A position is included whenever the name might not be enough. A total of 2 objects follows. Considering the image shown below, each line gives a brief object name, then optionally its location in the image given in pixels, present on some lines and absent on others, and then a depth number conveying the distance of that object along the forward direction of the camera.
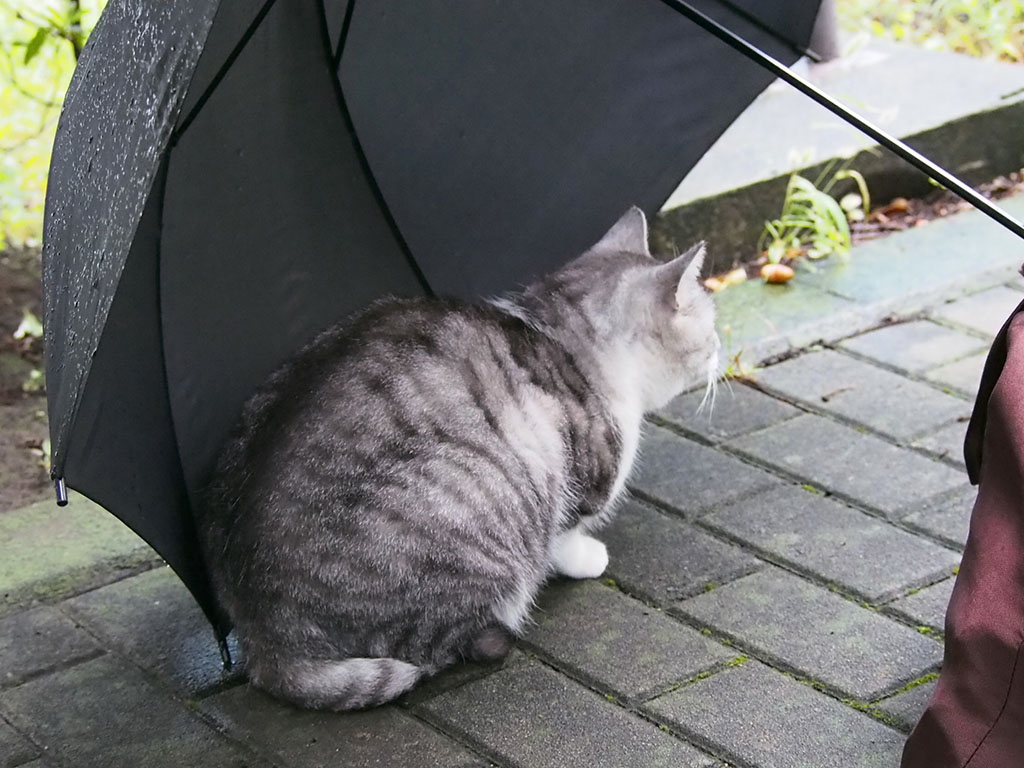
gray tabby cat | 2.38
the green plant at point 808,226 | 4.21
